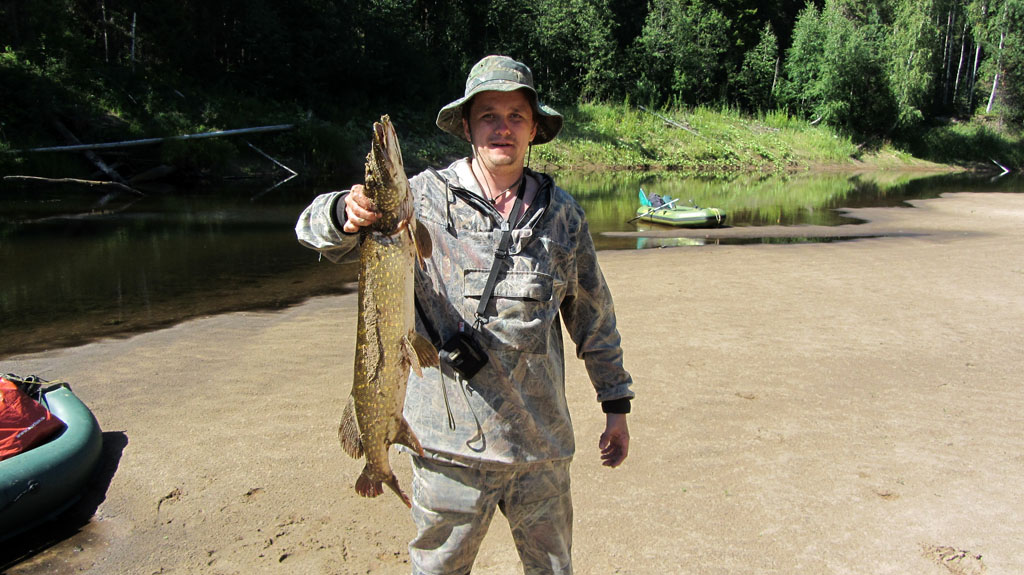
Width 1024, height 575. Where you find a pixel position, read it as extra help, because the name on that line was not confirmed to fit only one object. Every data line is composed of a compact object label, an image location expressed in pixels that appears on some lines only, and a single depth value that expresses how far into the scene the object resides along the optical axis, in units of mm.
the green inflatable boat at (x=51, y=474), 4391
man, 2711
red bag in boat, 4727
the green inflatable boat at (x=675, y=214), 19797
